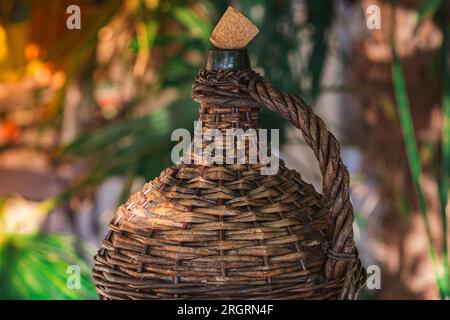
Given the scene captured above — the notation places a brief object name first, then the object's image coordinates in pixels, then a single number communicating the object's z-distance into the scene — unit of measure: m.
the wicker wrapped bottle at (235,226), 1.08
